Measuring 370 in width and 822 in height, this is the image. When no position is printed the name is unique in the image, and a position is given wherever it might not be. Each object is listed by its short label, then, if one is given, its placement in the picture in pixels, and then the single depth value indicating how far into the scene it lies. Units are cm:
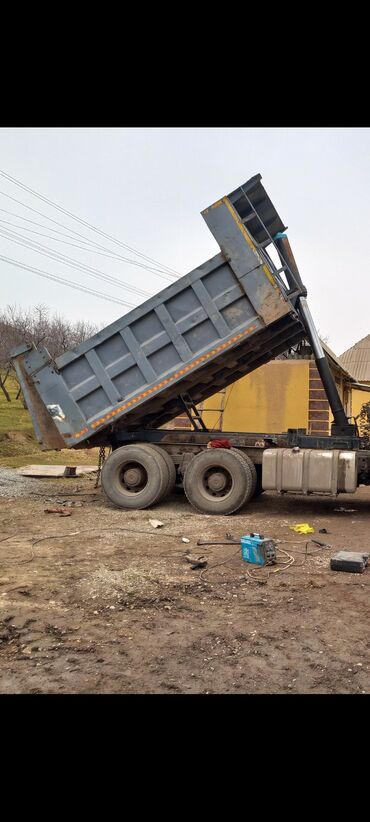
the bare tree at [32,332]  3712
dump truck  866
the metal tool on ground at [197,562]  594
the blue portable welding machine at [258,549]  603
